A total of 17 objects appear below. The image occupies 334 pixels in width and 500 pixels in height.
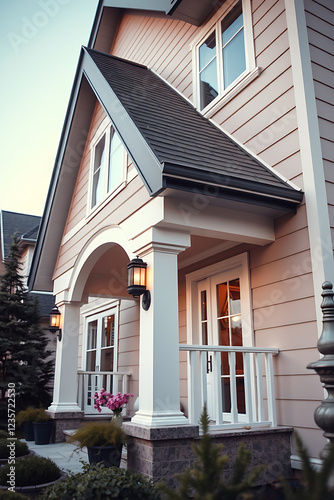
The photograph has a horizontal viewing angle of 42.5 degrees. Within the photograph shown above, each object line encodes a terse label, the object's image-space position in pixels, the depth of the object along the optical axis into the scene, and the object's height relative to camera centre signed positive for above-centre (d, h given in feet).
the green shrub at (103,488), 8.53 -2.17
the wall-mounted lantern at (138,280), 13.39 +2.94
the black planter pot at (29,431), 22.25 -2.68
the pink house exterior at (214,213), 13.28 +5.63
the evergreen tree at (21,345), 30.45 +2.32
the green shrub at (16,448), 16.34 -2.63
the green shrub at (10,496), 9.56 -2.55
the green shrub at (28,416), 21.61 -1.86
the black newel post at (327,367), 7.86 +0.18
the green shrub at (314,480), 3.56 -0.86
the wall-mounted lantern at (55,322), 24.13 +3.02
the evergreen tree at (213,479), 4.07 -0.95
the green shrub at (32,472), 12.61 -2.71
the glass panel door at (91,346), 31.89 +2.26
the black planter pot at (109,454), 13.38 -2.31
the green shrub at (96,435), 13.29 -1.74
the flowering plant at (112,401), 16.39 -0.88
